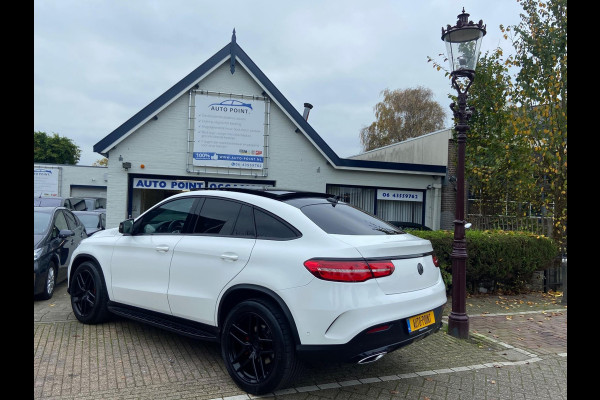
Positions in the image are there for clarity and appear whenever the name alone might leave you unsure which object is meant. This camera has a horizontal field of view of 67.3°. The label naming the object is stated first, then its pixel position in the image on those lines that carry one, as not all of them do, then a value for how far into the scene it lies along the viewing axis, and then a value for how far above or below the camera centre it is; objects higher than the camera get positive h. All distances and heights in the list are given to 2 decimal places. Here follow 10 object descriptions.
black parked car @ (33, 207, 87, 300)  6.81 -0.92
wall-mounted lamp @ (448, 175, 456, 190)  15.16 +0.58
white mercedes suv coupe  3.40 -0.73
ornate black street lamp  5.70 +0.98
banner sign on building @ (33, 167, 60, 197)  28.72 +0.54
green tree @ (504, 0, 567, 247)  8.55 +2.02
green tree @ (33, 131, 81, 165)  42.03 +3.95
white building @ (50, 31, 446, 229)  12.03 +1.28
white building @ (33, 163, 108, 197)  28.83 +0.72
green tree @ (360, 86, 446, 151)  34.12 +6.17
